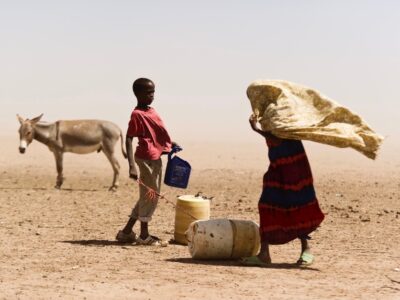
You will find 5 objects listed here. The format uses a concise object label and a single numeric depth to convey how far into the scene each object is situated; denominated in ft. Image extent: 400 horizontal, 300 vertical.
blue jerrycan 27.99
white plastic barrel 25.14
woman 24.23
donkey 54.49
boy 27.40
